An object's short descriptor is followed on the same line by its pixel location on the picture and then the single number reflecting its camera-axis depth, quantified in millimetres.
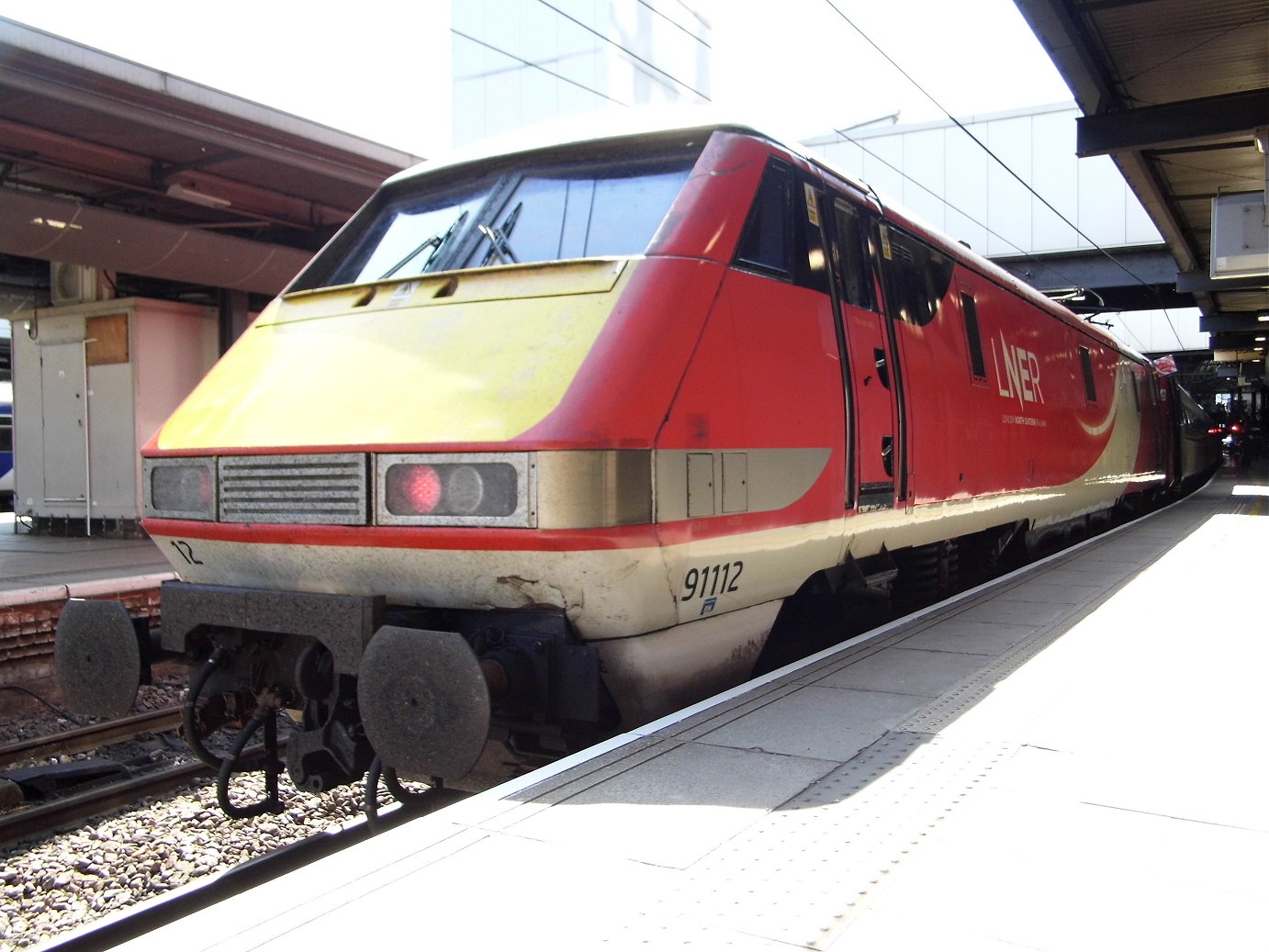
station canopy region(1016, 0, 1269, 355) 10594
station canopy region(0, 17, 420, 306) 8039
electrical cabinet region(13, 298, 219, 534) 12625
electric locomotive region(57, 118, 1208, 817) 3281
